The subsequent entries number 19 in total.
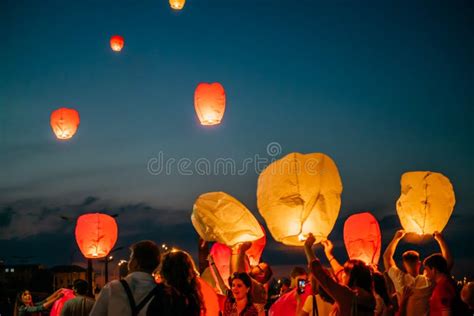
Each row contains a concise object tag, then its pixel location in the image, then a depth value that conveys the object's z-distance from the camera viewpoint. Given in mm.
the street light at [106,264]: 23219
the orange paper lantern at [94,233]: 10289
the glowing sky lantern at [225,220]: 5867
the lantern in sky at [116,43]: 12062
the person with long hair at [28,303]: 7080
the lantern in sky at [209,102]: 8234
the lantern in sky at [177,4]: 9922
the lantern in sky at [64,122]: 10483
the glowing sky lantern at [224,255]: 7961
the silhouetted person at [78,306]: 5727
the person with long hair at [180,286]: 3146
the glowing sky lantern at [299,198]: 4855
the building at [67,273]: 67562
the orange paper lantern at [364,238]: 7203
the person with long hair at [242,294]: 4707
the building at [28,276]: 45312
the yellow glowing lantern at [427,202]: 6453
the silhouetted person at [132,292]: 3025
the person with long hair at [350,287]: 3719
